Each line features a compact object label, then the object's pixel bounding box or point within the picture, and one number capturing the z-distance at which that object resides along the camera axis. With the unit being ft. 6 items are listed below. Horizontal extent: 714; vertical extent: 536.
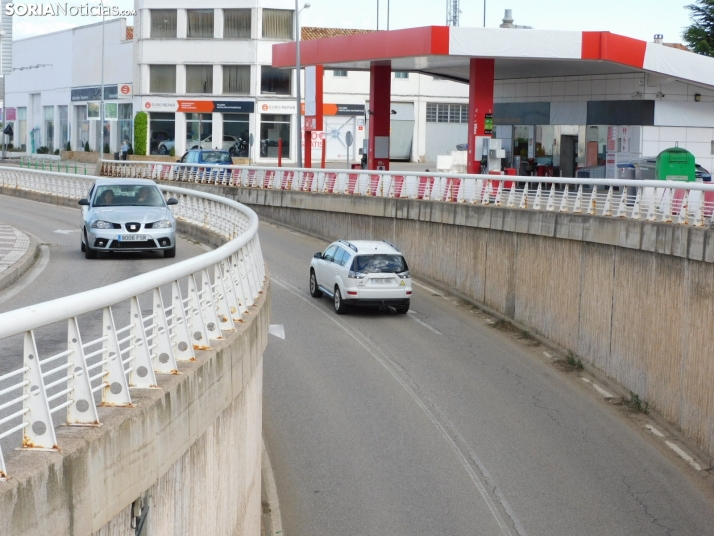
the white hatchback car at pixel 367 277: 84.74
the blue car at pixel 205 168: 147.95
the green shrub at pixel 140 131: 229.25
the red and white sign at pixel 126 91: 242.37
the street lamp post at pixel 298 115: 156.42
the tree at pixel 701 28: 241.96
